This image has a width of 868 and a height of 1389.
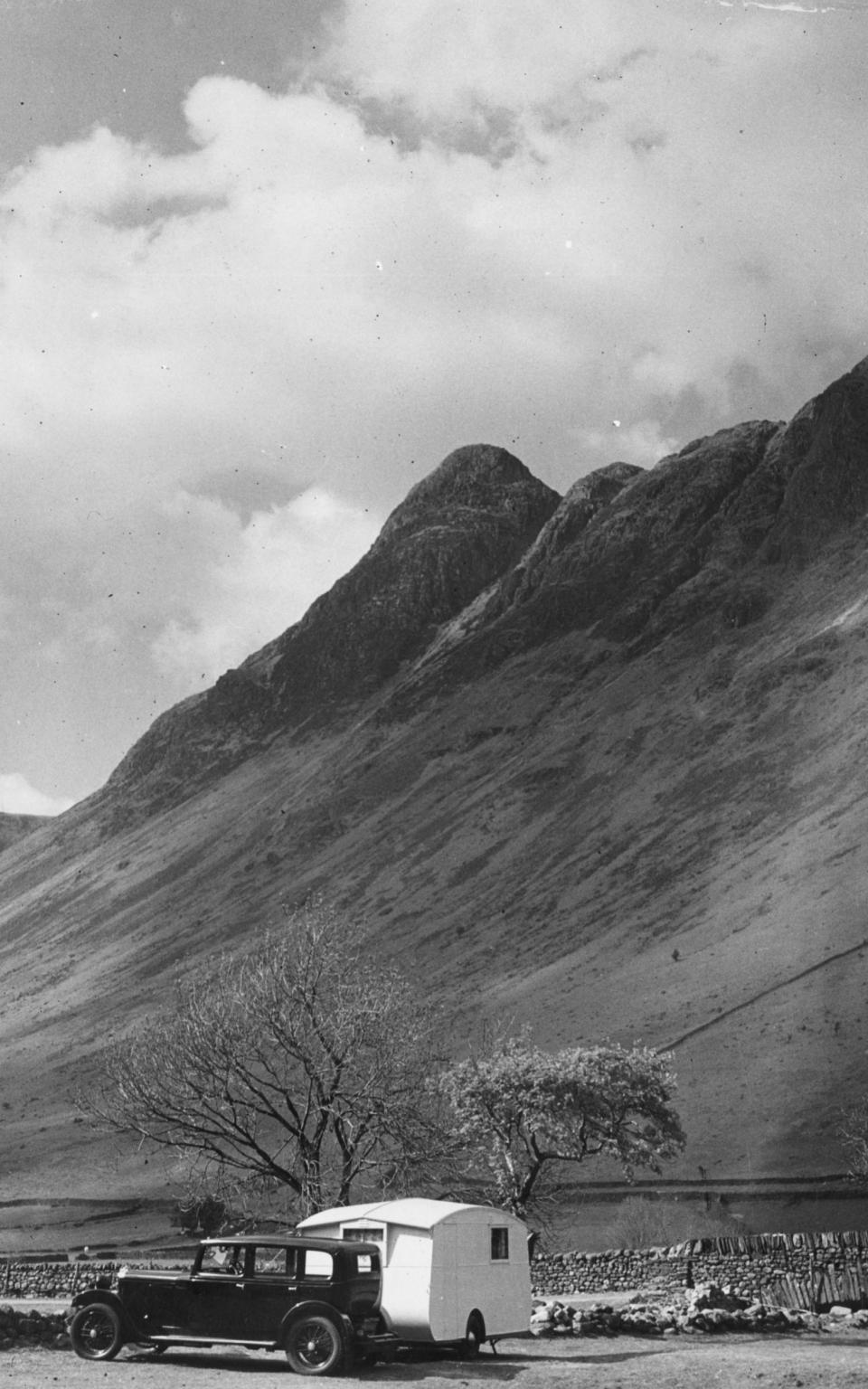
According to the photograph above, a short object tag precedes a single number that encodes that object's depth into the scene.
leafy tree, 64.31
